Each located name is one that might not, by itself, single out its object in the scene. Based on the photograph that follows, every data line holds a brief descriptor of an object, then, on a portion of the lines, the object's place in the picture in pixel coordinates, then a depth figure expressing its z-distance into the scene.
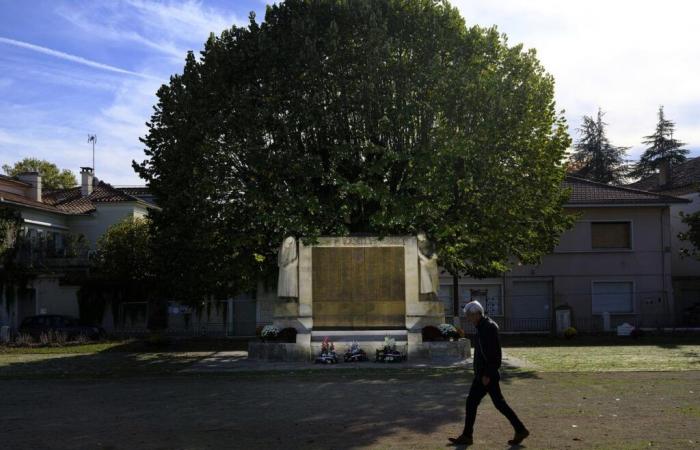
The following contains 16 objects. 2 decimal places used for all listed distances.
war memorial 21.06
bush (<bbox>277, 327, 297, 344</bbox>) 21.11
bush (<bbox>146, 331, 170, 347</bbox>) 28.45
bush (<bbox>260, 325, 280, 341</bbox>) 21.56
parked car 32.91
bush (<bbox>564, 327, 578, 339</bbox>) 29.80
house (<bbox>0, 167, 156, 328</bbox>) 37.84
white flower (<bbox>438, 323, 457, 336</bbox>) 21.73
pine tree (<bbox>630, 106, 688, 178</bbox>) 55.62
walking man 8.82
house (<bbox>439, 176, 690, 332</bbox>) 36.47
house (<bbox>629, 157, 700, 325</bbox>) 38.59
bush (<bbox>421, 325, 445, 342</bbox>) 21.27
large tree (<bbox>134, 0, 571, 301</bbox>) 21.55
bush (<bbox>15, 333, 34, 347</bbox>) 29.56
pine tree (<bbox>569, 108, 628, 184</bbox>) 57.31
